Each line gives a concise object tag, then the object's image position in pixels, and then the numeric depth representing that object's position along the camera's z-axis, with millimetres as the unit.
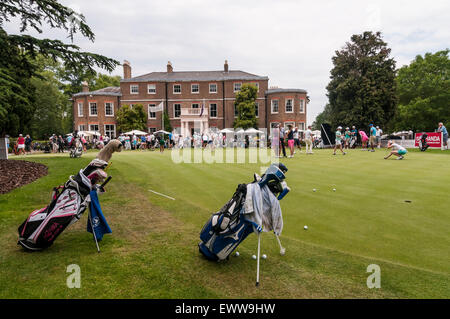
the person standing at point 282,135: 18788
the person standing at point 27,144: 31953
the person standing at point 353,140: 30889
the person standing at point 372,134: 23405
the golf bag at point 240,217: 3635
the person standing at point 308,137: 20766
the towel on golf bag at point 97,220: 4414
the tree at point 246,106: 44306
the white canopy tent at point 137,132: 40612
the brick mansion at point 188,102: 46312
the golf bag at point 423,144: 23484
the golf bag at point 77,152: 19188
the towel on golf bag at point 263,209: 3588
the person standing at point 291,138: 18700
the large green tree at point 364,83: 36156
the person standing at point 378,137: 27022
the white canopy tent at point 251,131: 38297
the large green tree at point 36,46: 10906
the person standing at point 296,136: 23728
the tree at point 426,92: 46344
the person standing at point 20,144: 28142
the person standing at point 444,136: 24012
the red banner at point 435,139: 25817
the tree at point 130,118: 44500
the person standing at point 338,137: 20719
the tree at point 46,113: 54438
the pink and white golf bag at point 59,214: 4227
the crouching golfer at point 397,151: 15954
